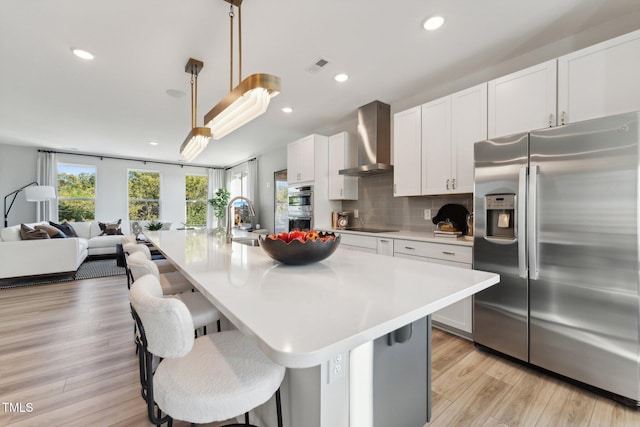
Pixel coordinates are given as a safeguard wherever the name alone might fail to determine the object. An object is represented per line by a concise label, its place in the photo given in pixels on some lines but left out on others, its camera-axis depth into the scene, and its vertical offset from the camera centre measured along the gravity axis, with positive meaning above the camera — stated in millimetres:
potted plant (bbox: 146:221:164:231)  5352 -306
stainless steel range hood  3498 +933
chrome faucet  2393 -120
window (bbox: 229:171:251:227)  7157 +528
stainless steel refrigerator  1576 -231
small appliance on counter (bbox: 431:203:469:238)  2701 -86
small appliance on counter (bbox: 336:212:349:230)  4000 -116
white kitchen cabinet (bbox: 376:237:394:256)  2920 -355
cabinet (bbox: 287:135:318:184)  4176 +800
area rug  4109 -1048
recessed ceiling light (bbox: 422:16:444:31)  2010 +1383
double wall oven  4195 +59
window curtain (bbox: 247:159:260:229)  6882 +769
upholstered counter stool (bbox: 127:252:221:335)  1295 -502
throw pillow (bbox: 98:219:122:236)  6438 -404
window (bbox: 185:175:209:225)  8477 +395
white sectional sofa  3930 -656
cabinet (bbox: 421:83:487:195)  2502 +709
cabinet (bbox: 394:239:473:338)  2342 -426
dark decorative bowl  1310 -180
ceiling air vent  2600 +1391
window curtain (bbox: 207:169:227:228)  8719 +846
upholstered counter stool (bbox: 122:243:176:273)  1873 -252
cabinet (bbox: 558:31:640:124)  1761 +885
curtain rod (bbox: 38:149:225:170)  6449 +1346
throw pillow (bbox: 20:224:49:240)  4184 -347
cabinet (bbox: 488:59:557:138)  2078 +882
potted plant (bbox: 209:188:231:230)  7598 +246
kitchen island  640 -272
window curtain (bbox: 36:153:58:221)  6184 +740
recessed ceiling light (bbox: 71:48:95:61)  2421 +1374
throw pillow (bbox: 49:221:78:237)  5459 -357
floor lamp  5535 +320
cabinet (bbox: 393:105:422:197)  2992 +663
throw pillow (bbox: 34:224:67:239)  4536 -346
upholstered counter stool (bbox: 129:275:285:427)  788 -531
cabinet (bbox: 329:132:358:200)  3941 +678
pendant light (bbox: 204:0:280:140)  1442 +639
